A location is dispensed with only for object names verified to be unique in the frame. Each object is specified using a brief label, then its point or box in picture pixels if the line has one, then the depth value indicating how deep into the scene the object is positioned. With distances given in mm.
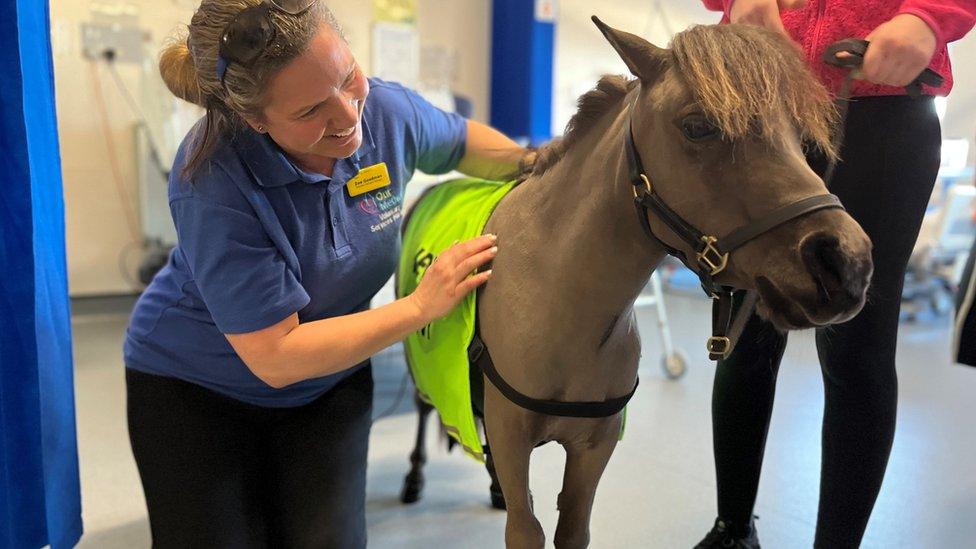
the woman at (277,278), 909
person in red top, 810
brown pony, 665
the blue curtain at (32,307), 1012
